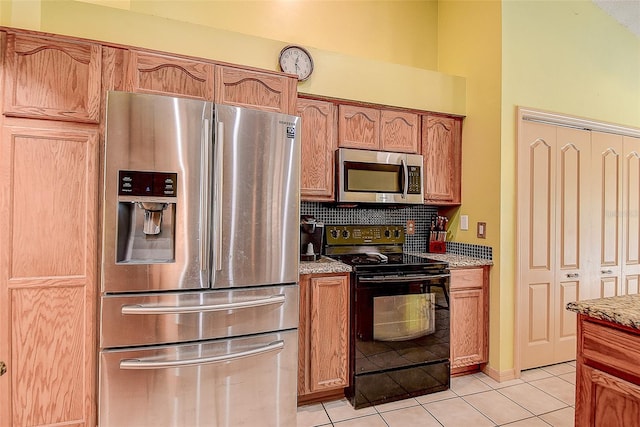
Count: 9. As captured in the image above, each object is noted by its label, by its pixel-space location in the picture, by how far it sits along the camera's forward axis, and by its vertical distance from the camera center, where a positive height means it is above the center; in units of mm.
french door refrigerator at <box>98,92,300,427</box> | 1609 -259
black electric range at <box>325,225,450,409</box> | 2176 -754
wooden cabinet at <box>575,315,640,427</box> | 1162 -570
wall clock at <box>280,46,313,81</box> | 2391 +1110
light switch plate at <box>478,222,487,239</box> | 2664 -95
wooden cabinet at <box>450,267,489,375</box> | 2521 -765
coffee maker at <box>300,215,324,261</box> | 2434 -173
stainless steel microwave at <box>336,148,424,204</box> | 2535 +311
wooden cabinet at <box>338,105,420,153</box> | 2604 +703
